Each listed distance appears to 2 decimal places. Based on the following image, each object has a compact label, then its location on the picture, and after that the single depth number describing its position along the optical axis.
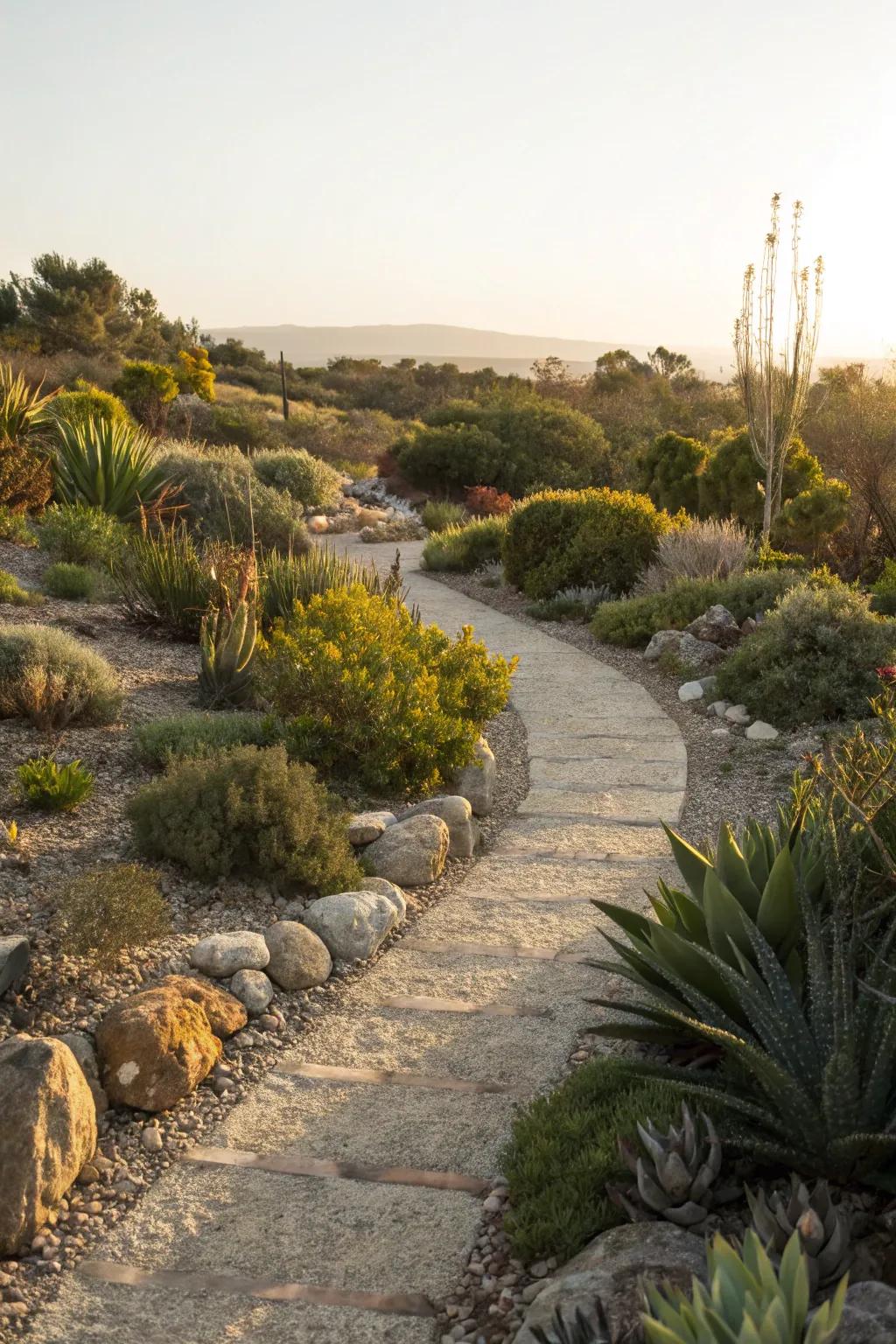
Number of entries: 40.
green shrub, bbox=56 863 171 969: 4.16
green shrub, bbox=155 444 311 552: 13.71
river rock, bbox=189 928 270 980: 4.32
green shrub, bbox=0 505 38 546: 11.55
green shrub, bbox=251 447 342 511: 19.27
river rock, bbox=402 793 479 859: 5.92
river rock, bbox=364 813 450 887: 5.43
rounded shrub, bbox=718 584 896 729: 7.81
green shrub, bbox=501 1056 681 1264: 2.91
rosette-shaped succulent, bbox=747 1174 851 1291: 2.46
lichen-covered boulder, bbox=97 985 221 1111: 3.62
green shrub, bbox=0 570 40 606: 9.12
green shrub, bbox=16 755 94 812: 5.37
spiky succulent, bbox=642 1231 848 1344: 1.92
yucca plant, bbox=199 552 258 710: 7.57
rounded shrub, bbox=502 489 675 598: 12.40
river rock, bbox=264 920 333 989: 4.45
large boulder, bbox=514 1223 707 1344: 2.44
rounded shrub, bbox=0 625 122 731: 6.36
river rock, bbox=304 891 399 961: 4.70
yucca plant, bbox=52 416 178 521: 12.59
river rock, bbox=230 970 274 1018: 4.24
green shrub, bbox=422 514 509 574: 14.94
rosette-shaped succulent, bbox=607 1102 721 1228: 2.80
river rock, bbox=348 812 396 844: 5.60
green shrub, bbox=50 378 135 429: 16.33
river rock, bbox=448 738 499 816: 6.55
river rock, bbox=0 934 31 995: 3.93
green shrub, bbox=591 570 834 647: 10.08
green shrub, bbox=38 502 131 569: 10.88
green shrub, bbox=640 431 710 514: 15.96
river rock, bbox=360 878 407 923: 5.10
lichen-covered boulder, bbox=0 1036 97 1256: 3.07
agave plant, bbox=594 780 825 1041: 3.53
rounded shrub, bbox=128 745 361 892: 5.00
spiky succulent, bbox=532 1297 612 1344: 2.21
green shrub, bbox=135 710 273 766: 6.04
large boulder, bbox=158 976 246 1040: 4.03
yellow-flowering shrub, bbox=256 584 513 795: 6.24
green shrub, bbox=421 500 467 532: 18.64
